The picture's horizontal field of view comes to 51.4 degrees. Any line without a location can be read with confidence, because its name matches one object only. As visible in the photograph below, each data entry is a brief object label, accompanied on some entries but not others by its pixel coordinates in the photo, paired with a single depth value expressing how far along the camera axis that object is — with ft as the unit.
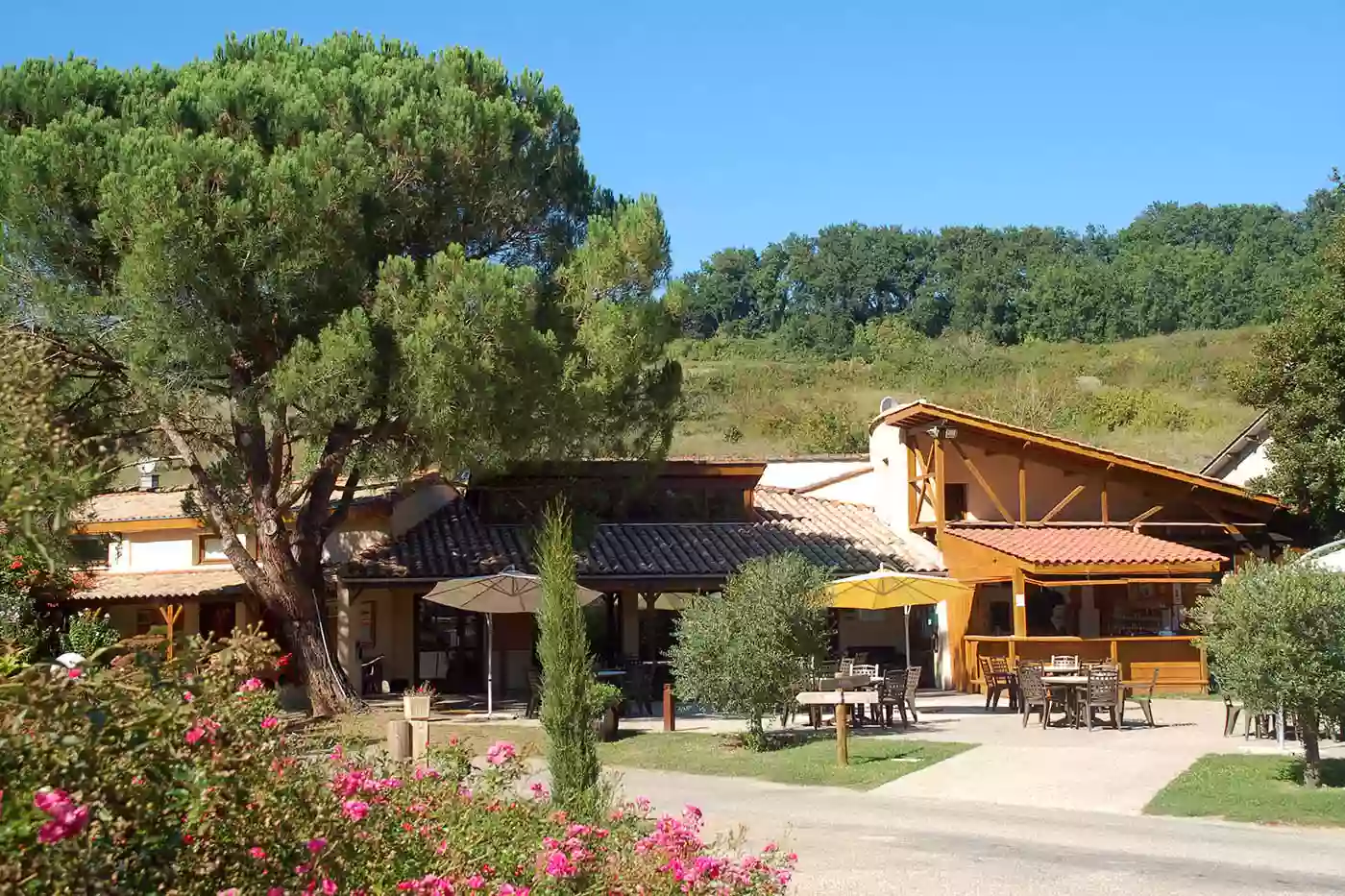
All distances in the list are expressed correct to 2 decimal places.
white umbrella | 70.13
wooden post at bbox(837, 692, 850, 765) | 50.19
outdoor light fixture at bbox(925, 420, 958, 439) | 85.15
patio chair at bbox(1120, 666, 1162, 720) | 62.28
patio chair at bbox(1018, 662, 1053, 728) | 62.28
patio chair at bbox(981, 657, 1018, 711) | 71.06
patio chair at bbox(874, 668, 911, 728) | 62.90
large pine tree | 60.29
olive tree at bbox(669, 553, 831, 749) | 55.21
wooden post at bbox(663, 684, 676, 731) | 64.85
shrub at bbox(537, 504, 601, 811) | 28.30
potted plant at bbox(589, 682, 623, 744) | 58.39
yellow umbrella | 68.24
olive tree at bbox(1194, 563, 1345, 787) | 41.45
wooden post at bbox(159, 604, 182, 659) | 78.12
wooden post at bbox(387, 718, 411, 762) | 34.19
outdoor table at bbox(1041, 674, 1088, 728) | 60.90
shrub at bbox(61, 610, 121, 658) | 68.28
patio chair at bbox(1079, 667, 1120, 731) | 60.13
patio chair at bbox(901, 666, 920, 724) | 63.98
